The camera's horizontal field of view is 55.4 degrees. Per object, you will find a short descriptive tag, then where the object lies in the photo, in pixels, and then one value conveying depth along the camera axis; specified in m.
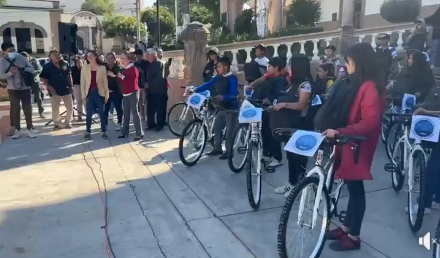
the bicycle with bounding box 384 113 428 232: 3.90
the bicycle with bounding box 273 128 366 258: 3.29
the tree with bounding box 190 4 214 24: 39.35
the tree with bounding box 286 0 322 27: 22.50
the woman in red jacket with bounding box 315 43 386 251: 3.39
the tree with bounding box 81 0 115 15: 47.72
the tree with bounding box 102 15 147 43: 40.72
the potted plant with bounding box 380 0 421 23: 15.90
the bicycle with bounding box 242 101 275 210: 4.61
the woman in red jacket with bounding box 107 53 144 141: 8.08
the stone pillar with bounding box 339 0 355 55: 10.00
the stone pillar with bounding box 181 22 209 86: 9.52
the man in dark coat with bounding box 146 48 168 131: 8.81
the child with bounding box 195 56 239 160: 6.38
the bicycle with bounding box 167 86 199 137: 8.24
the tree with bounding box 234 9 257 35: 25.93
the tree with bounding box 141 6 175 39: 38.88
